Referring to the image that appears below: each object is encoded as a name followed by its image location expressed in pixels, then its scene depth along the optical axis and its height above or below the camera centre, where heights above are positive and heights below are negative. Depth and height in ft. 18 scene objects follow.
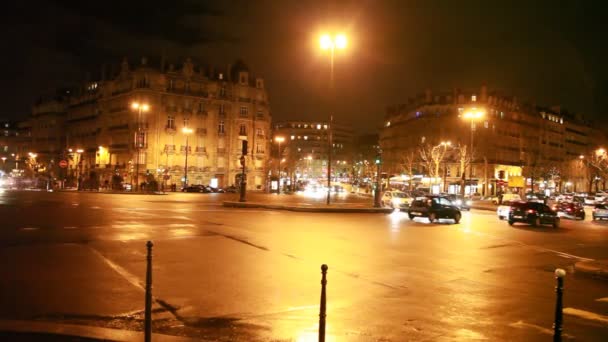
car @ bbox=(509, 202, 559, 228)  102.99 -4.53
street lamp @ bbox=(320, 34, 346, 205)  99.76 +26.67
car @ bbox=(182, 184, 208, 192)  262.67 -3.87
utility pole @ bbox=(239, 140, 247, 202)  135.85 +0.74
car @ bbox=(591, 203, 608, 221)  139.95 -4.83
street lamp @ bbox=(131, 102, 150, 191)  285.84 +23.15
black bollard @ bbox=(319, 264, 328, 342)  19.63 -4.83
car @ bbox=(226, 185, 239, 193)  282.01 -3.96
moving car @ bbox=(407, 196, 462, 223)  102.06 -4.09
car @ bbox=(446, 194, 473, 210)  159.84 -3.96
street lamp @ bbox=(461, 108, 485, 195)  169.39 +24.39
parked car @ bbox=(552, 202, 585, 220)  143.13 -4.77
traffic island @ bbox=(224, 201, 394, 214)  116.98 -5.40
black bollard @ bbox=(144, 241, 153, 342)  21.16 -5.08
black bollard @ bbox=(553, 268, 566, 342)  19.04 -4.25
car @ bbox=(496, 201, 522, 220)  121.80 -4.94
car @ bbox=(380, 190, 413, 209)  143.02 -3.45
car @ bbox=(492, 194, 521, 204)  177.45 -2.21
